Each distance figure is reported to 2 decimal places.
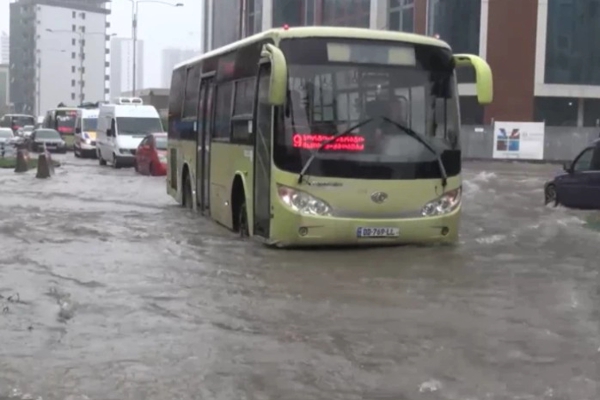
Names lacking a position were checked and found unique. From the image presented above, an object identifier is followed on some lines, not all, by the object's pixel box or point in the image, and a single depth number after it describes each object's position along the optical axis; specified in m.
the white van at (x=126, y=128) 39.31
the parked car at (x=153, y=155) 34.00
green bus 12.97
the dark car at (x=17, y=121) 86.42
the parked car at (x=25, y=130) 71.10
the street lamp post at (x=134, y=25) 66.19
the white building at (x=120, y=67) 157.62
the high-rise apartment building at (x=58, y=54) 136.25
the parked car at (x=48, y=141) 55.97
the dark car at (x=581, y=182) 21.55
